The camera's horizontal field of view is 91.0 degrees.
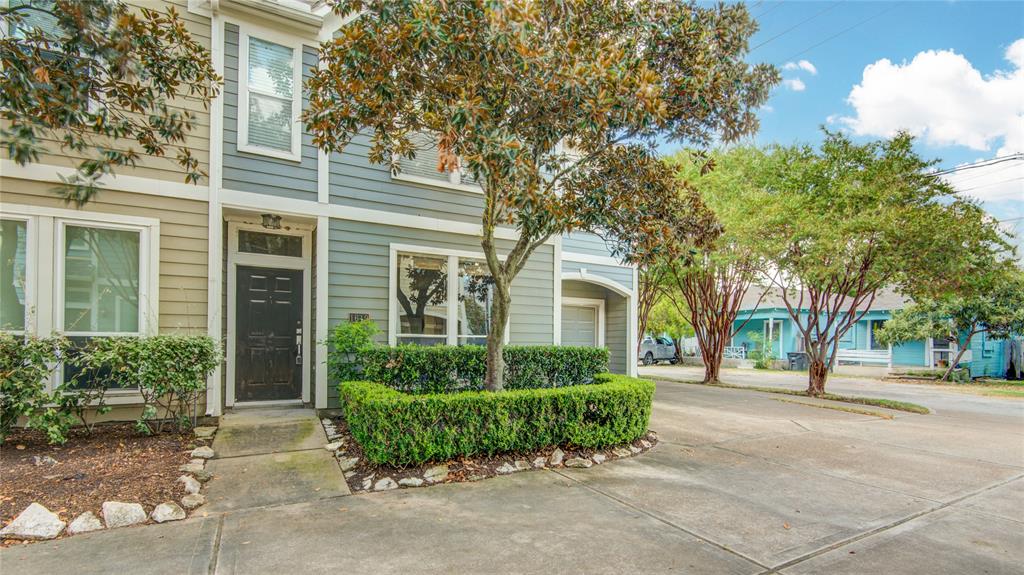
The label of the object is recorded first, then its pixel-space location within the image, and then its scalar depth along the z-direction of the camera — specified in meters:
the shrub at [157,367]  5.12
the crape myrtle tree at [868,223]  9.55
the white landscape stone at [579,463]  5.15
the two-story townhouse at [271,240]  5.69
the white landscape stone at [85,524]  3.41
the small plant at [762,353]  22.89
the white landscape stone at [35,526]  3.26
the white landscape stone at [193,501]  3.85
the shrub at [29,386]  4.64
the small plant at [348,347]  6.36
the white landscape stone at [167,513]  3.64
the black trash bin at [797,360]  21.91
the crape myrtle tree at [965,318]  15.59
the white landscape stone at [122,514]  3.54
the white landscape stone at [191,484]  4.09
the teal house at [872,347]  18.95
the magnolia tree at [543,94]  4.34
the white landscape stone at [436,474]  4.56
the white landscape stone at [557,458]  5.14
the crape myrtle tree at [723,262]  11.73
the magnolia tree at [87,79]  3.01
